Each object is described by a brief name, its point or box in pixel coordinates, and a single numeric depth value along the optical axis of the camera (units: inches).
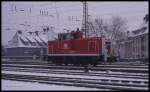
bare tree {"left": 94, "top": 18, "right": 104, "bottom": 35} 2149.4
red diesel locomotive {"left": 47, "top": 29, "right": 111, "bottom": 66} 1147.9
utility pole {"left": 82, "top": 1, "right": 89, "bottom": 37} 1497.3
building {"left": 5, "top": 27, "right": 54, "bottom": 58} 1994.1
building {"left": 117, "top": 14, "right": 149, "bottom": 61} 1696.0
